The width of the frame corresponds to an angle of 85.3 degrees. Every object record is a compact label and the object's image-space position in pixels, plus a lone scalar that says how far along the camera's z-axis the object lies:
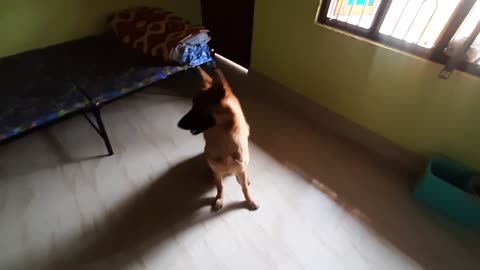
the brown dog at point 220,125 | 1.16
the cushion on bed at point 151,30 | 2.10
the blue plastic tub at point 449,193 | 1.44
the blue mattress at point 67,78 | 1.57
